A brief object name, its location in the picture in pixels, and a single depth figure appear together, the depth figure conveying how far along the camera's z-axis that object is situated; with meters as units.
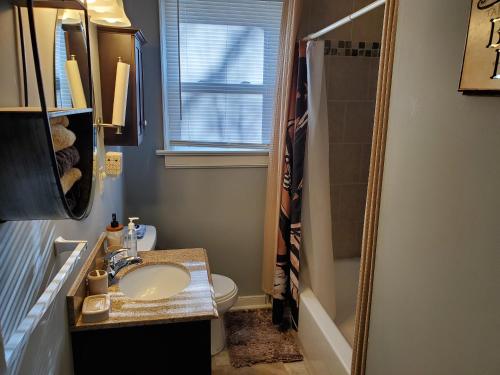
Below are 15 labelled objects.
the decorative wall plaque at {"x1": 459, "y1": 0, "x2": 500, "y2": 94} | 0.80
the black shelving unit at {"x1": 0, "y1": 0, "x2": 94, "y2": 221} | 0.67
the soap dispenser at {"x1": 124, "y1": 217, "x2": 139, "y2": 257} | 1.79
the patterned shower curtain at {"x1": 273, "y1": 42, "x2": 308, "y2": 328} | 2.17
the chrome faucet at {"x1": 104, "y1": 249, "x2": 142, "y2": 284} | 1.57
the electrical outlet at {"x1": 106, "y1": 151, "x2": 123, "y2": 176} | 1.78
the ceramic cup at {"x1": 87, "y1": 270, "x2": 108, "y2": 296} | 1.42
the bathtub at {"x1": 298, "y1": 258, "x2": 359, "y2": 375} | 1.78
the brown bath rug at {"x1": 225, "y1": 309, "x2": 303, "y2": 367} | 2.22
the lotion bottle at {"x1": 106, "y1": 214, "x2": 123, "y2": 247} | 1.74
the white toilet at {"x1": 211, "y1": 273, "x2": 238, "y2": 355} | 2.14
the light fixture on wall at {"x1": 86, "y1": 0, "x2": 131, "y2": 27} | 1.45
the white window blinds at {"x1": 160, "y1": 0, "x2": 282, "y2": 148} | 2.37
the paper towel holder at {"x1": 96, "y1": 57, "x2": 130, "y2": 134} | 1.64
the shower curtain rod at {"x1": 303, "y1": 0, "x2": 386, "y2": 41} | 1.37
